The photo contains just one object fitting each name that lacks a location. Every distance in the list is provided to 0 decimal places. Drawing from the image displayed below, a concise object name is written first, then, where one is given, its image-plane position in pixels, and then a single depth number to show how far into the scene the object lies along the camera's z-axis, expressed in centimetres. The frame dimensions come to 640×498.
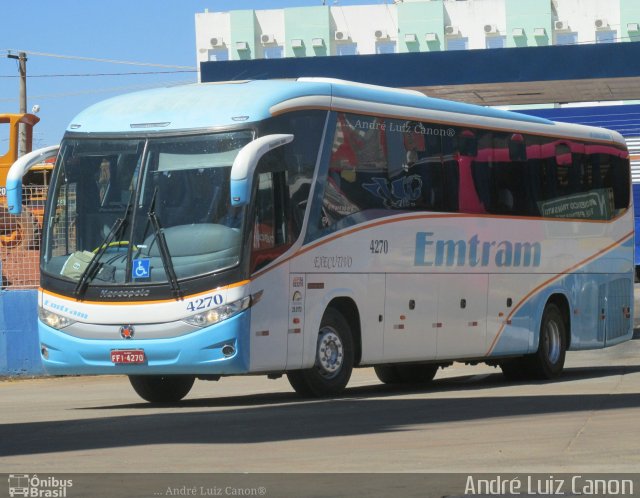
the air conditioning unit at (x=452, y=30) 9964
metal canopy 3061
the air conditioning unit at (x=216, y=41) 9950
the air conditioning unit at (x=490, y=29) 9781
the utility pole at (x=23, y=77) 5394
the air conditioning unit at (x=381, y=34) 9925
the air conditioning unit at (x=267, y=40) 10062
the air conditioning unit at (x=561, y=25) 9796
